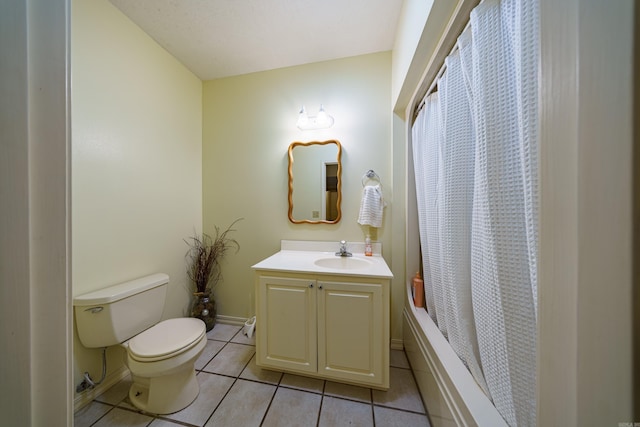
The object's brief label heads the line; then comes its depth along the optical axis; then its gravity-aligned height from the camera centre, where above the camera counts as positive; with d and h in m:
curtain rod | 0.86 +0.72
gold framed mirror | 1.69 +0.28
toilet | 1.02 -0.71
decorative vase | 1.75 -0.86
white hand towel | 1.56 +0.04
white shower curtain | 0.52 +0.05
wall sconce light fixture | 1.62 +0.78
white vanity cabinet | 1.13 -0.68
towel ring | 1.62 +0.31
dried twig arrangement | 1.80 -0.39
